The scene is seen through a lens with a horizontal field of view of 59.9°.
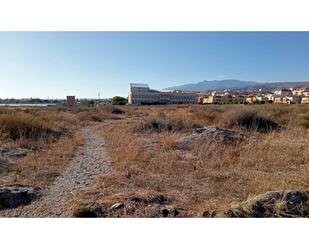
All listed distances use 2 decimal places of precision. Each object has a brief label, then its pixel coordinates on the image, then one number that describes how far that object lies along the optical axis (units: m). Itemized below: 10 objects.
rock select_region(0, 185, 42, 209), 3.82
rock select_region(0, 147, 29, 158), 6.91
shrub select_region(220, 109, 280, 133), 13.06
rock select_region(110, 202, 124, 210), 3.36
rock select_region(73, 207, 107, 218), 3.25
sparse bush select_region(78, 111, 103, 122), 22.50
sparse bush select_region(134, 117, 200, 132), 12.20
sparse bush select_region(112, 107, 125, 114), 32.58
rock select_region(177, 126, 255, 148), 8.03
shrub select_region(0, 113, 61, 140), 9.69
